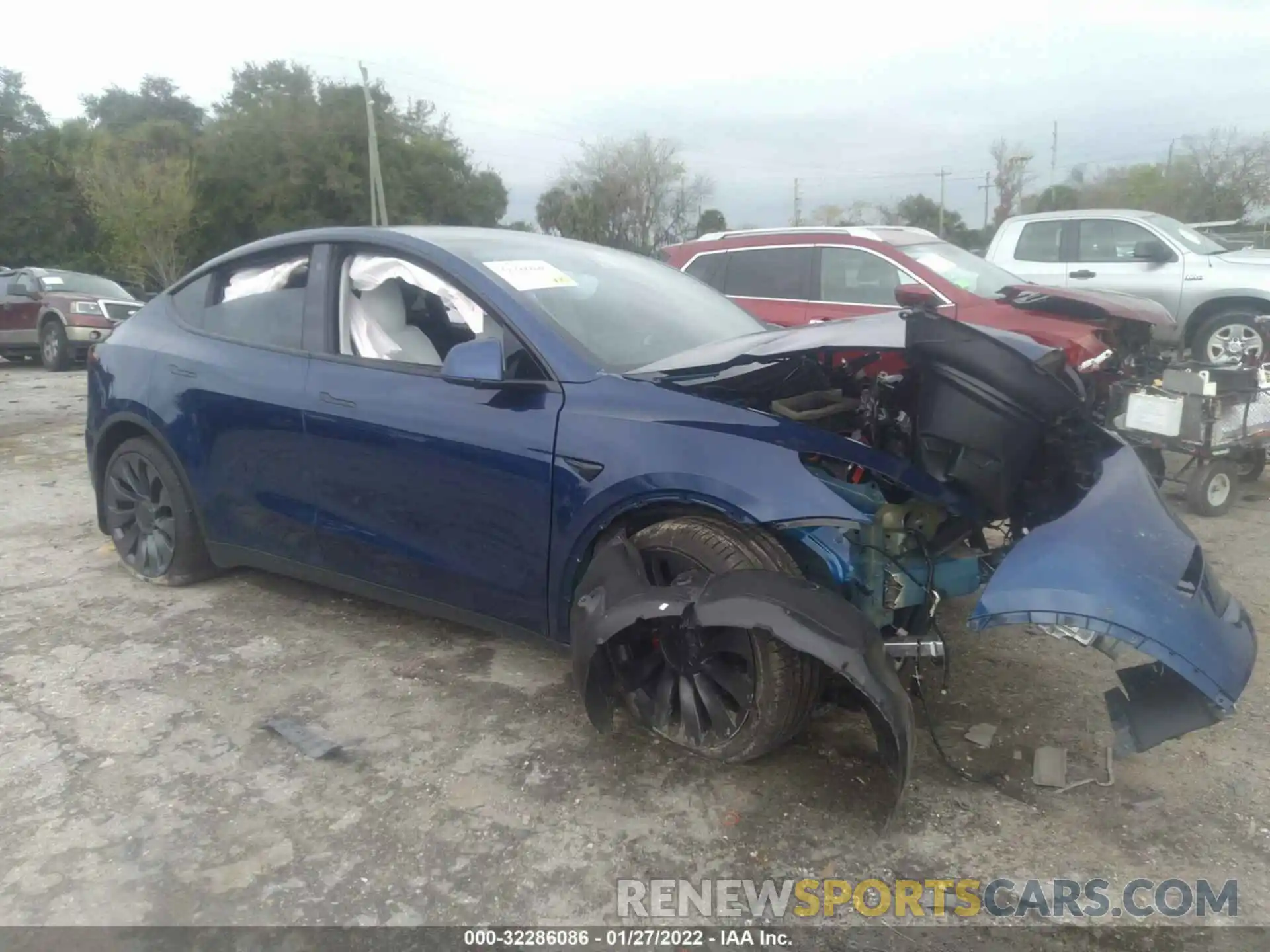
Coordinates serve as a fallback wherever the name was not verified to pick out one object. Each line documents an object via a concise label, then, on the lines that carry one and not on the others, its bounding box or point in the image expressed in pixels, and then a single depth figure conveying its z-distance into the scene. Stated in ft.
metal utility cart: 18.98
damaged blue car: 8.29
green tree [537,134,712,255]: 144.36
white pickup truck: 31.04
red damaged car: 22.07
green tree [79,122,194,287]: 111.55
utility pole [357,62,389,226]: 116.47
